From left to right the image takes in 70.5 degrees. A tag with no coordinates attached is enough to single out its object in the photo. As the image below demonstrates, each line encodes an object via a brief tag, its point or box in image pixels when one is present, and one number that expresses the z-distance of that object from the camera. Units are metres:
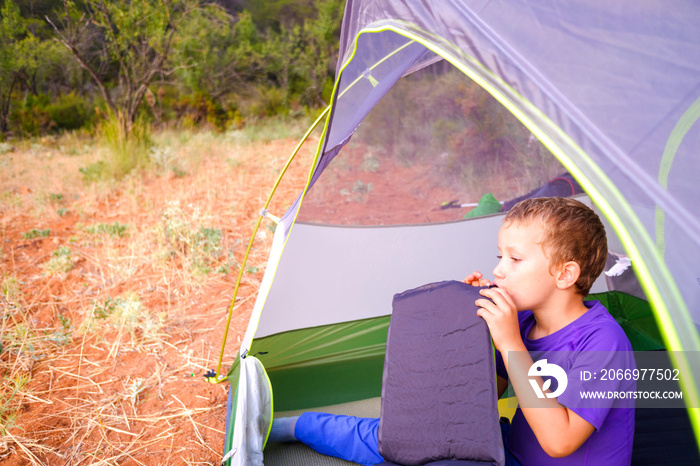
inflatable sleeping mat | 1.20
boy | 1.07
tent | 0.91
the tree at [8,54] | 9.03
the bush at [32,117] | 9.66
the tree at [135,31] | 6.91
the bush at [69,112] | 10.63
